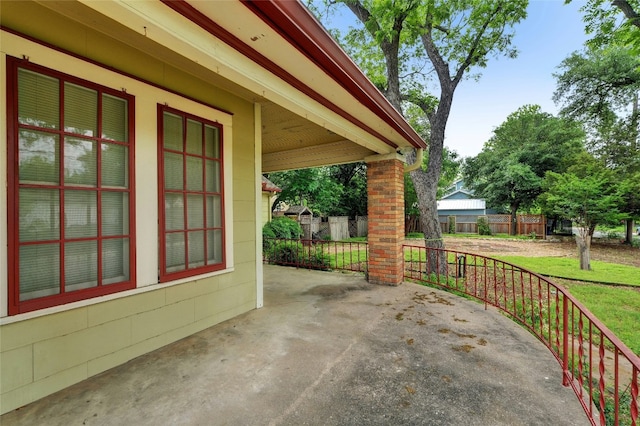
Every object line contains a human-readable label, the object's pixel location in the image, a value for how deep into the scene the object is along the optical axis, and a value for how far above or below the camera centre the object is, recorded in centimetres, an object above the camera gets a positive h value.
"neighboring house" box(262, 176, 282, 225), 967 +63
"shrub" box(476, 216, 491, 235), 1792 -93
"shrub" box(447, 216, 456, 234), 1948 -85
